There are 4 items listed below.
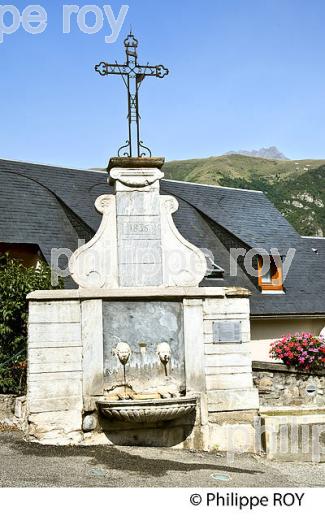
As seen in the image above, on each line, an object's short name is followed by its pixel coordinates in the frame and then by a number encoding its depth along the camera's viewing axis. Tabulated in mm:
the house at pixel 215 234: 18953
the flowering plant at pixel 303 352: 15484
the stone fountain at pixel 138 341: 9844
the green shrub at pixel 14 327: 11773
